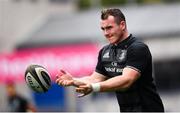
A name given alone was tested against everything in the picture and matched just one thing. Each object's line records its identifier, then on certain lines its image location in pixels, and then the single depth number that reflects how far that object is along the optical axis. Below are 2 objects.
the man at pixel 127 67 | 16.83
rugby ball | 17.59
